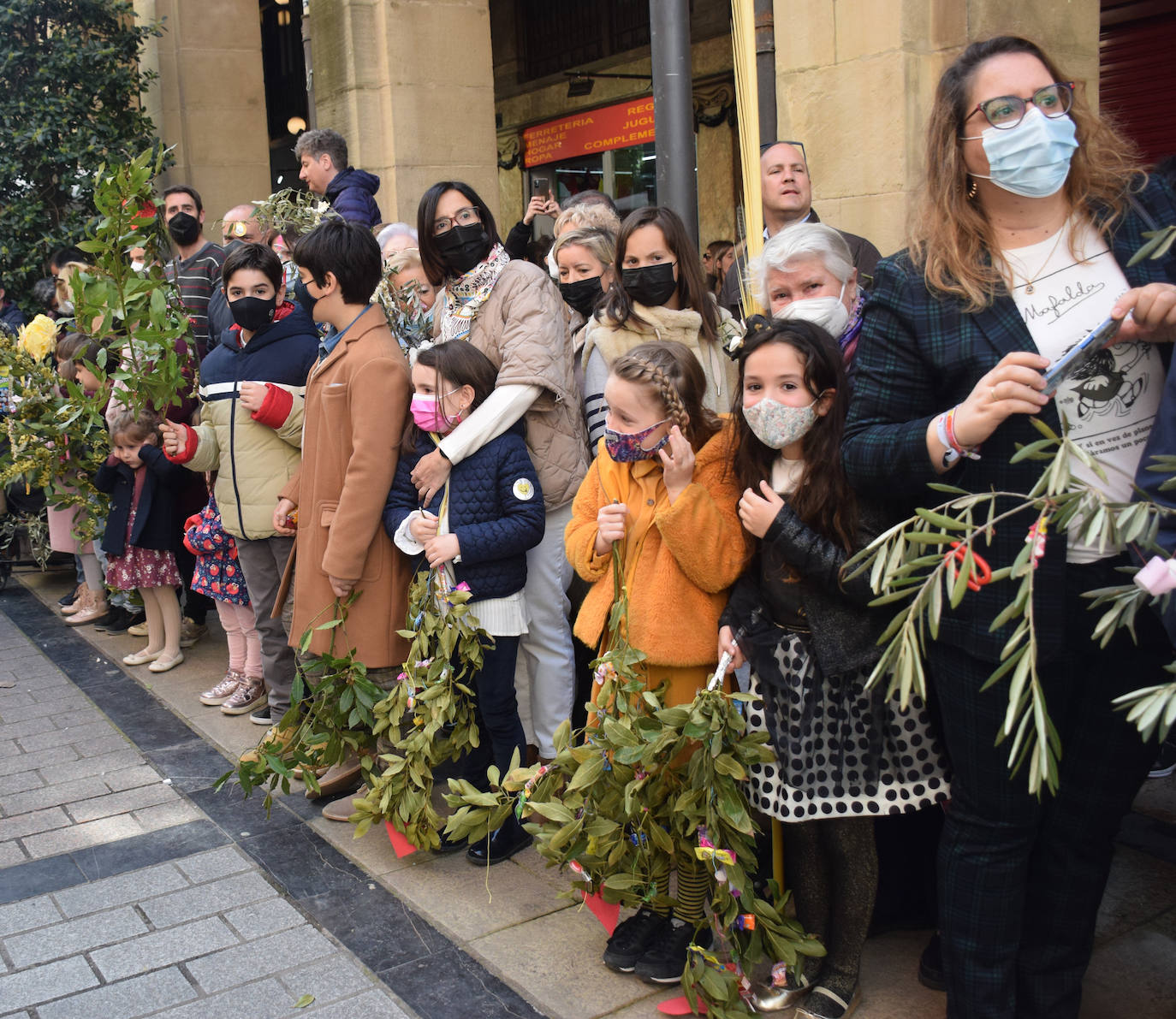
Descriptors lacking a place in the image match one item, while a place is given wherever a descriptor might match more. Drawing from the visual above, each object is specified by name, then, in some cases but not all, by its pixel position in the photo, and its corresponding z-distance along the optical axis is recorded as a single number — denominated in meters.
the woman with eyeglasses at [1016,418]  2.39
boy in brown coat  4.14
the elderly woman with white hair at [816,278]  3.06
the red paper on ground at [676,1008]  3.02
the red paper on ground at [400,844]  3.98
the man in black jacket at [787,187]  4.45
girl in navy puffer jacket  3.88
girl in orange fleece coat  3.05
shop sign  12.05
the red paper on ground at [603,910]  3.25
